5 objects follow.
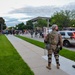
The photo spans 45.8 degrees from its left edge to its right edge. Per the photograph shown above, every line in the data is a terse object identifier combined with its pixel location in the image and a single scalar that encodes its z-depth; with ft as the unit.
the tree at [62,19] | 97.38
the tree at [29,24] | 185.33
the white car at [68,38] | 27.58
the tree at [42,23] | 144.34
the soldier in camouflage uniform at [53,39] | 11.46
